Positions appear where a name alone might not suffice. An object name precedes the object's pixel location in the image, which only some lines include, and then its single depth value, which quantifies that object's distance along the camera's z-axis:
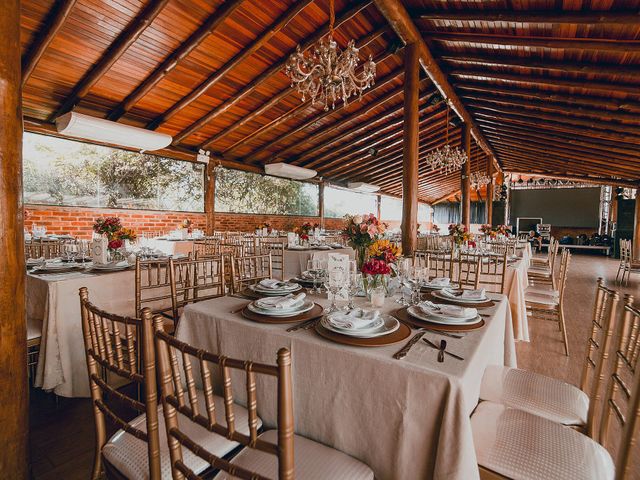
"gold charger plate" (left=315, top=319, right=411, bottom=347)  1.18
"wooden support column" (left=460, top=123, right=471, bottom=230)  8.25
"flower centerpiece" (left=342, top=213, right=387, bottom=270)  1.95
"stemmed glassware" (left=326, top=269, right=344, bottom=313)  1.69
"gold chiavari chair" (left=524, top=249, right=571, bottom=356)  3.35
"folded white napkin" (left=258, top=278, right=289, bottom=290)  2.02
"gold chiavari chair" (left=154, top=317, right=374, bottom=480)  0.68
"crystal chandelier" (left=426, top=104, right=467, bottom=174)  6.70
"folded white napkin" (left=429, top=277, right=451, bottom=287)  2.16
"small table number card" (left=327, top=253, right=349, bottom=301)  1.71
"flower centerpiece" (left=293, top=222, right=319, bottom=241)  5.38
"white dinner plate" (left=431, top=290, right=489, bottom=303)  1.77
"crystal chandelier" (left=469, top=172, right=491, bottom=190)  9.87
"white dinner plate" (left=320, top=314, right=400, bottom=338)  1.23
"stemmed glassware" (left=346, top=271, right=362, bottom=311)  1.88
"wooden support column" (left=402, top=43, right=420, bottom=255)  4.66
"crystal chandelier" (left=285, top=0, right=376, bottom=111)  2.89
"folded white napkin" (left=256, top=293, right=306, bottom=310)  1.55
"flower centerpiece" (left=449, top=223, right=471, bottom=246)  4.31
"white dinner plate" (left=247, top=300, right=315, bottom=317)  1.51
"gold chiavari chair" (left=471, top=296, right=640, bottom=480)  0.93
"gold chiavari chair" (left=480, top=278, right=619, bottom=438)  1.37
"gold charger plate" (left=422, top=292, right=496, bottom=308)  1.73
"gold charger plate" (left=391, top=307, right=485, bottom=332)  1.38
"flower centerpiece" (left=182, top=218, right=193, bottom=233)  6.45
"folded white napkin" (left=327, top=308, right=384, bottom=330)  1.28
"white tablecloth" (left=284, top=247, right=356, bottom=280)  4.75
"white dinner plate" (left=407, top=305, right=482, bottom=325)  1.42
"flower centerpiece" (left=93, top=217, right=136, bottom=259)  3.09
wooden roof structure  3.82
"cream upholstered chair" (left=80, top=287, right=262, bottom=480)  0.99
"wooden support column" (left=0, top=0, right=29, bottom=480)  1.26
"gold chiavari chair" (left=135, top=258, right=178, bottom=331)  2.42
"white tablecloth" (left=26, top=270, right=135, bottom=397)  2.19
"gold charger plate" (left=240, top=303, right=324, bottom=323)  1.45
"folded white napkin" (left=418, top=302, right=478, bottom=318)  1.45
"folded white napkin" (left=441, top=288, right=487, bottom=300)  1.81
